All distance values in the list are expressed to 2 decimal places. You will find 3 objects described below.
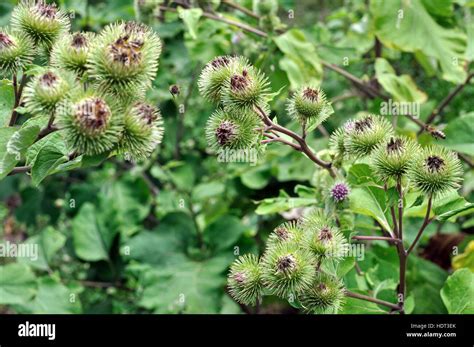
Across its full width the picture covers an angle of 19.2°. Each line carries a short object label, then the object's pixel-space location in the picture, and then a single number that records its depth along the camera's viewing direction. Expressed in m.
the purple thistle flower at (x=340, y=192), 0.83
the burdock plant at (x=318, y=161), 0.77
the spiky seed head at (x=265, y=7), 1.04
